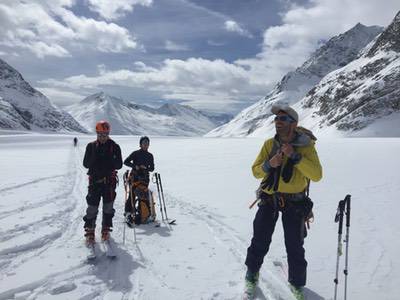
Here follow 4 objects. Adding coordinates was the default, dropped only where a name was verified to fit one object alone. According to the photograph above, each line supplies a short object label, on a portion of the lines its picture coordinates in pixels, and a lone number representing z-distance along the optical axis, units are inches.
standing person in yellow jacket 216.1
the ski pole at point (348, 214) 228.2
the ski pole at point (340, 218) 227.6
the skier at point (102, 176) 332.5
